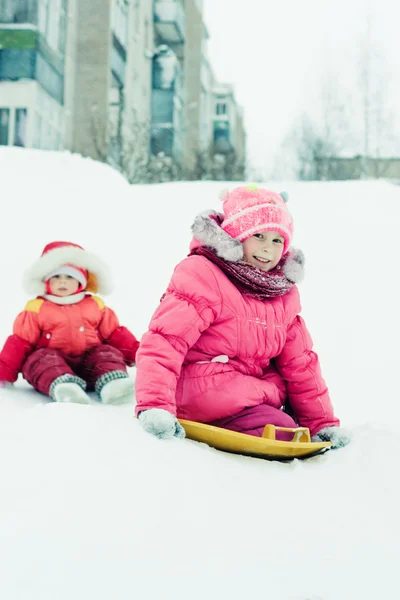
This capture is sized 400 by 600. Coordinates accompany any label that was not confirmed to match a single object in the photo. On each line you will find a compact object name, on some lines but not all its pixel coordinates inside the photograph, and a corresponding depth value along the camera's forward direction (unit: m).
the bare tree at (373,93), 23.22
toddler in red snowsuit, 3.55
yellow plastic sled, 2.09
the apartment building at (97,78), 15.59
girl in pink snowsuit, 2.27
